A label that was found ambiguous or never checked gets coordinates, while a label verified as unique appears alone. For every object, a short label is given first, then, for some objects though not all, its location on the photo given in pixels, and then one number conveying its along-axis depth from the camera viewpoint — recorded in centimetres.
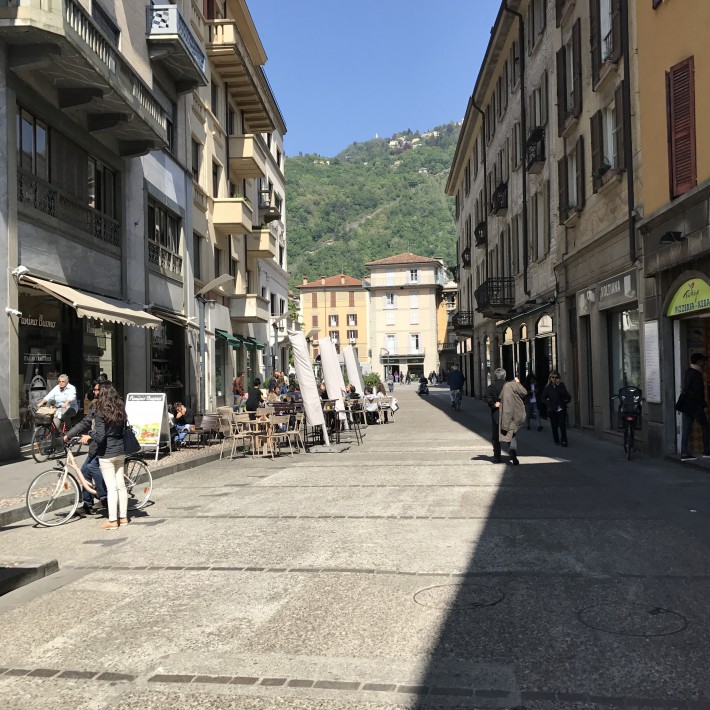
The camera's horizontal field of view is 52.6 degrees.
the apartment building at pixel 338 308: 9712
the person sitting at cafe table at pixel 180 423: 1630
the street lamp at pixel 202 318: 2150
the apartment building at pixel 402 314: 8675
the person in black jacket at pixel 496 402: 1324
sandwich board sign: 1373
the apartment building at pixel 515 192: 2250
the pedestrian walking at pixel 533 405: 2058
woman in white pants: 819
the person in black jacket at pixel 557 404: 1588
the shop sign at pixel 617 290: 1450
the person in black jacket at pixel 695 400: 1148
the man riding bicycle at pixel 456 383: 3050
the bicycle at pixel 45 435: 1291
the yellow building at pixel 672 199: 1137
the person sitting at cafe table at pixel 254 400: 1859
